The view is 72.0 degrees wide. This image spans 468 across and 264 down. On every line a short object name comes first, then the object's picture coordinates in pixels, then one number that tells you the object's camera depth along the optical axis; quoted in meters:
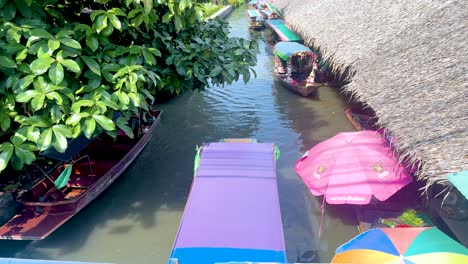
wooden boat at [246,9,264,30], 25.30
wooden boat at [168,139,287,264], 4.19
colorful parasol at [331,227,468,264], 4.01
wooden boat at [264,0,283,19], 21.17
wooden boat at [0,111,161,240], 5.72
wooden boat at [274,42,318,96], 12.59
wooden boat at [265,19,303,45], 16.62
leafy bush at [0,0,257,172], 3.85
